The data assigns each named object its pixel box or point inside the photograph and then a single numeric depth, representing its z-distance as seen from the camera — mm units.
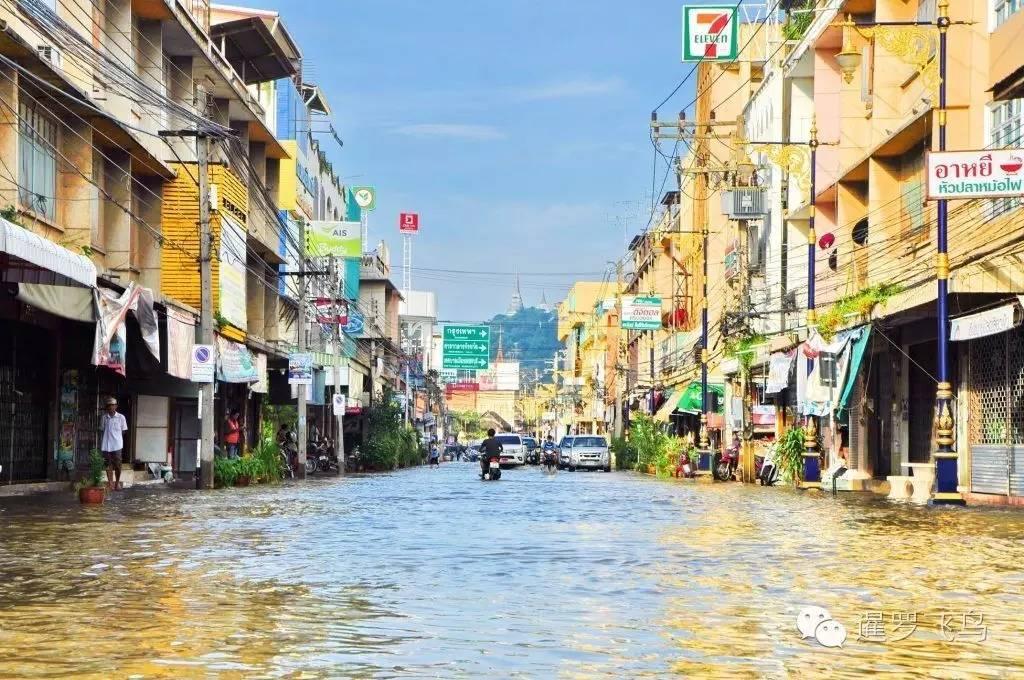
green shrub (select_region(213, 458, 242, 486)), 36559
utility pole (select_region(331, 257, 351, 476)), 58009
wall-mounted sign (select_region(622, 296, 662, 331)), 72188
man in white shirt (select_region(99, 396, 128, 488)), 29625
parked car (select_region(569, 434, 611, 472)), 74325
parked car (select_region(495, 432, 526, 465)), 86562
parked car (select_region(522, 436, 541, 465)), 98269
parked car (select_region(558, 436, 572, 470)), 76438
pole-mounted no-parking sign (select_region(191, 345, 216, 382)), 34281
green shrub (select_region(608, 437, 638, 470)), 72506
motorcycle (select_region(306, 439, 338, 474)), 58719
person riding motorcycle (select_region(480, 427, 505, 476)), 49594
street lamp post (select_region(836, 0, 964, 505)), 27109
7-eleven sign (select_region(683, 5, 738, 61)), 63312
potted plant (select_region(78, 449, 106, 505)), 24891
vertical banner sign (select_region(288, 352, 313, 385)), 50562
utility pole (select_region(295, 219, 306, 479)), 52656
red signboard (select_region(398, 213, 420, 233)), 163750
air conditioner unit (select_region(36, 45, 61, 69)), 27898
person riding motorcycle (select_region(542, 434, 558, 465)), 76750
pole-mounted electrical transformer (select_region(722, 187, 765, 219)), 54156
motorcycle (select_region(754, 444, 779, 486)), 42500
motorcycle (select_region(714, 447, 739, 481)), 49906
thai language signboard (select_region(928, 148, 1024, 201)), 24625
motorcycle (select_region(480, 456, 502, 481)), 49406
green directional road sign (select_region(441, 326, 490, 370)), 102500
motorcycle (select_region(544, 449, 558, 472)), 76562
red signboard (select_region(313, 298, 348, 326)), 59438
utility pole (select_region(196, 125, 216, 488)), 34562
